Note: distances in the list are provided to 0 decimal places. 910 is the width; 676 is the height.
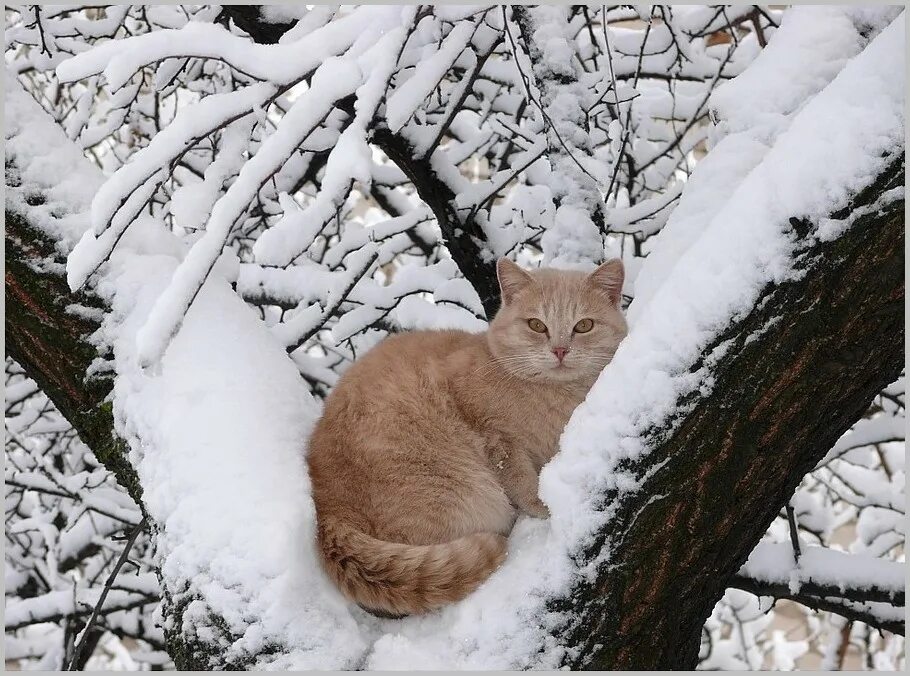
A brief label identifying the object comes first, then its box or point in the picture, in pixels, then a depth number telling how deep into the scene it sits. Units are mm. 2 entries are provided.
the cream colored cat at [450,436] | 3532
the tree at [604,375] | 3424
